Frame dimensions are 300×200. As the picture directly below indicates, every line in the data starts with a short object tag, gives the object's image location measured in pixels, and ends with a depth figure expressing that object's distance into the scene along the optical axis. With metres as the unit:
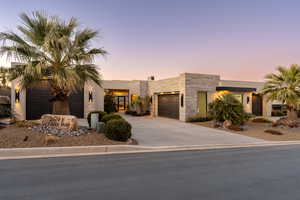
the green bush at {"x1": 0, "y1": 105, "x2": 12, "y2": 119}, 7.63
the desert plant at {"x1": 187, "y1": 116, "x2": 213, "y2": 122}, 12.94
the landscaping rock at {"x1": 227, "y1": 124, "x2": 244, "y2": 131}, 9.93
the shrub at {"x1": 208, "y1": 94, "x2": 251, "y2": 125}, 10.39
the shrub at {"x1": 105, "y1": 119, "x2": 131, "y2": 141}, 5.91
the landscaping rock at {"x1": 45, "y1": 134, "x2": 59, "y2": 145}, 5.34
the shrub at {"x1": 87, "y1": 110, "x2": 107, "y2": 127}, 9.14
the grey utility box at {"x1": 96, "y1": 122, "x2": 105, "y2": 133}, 6.76
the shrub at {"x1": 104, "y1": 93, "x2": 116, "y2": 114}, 17.69
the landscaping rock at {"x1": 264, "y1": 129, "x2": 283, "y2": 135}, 9.01
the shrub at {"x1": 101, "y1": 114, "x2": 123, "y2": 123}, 7.60
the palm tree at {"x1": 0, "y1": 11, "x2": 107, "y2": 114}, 6.21
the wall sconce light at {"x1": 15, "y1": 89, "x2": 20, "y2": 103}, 12.29
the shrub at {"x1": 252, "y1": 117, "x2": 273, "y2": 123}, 12.68
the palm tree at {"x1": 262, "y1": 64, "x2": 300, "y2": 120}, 10.71
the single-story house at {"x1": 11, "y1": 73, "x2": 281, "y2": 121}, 13.10
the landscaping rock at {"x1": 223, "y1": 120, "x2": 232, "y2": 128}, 10.42
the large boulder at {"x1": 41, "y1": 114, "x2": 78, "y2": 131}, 6.59
